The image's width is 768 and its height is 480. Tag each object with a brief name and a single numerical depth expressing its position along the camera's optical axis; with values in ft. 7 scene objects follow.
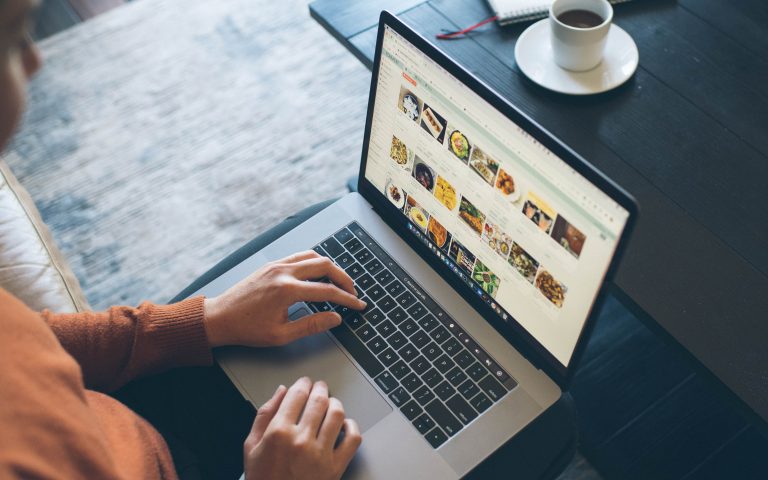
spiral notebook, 4.09
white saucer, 3.73
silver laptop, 2.72
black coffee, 3.67
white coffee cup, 3.54
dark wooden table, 3.02
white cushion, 3.86
